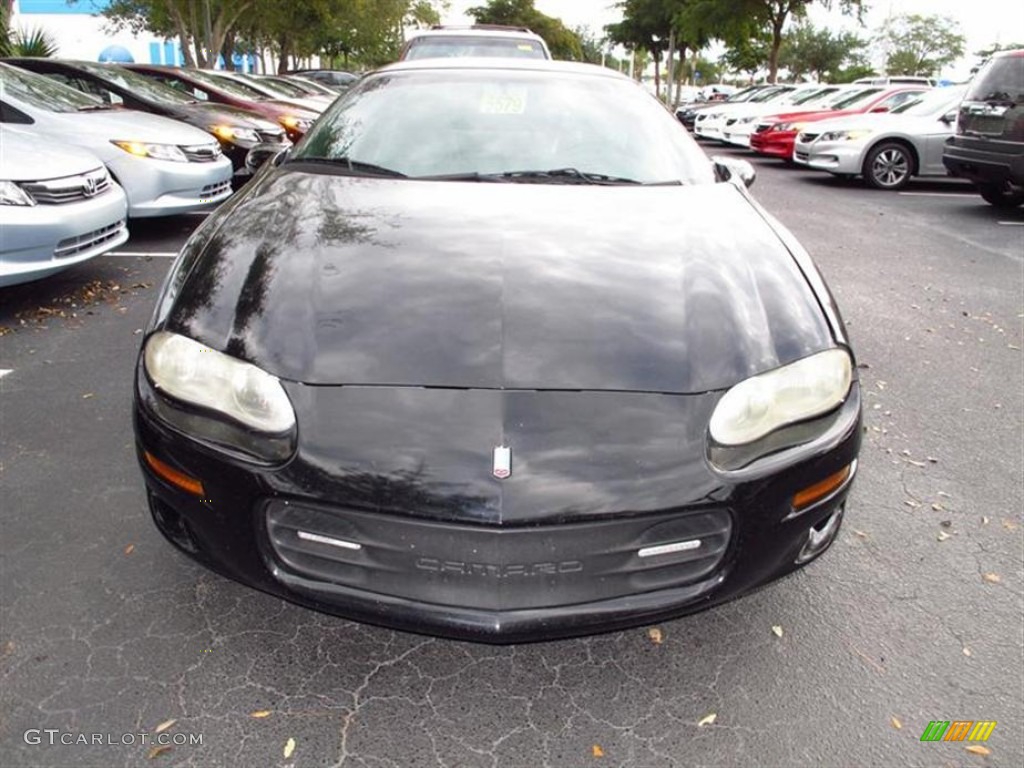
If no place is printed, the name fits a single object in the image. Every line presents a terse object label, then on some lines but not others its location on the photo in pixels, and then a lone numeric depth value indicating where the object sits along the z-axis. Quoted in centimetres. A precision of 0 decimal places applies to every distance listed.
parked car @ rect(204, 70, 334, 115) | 1221
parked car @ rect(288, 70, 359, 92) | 2664
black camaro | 174
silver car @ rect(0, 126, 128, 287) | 447
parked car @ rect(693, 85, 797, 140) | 1822
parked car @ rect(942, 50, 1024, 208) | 806
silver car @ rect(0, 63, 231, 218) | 622
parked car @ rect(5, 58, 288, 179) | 812
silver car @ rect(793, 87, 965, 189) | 1098
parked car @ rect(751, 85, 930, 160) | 1356
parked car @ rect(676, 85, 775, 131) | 2092
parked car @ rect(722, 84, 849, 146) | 1642
